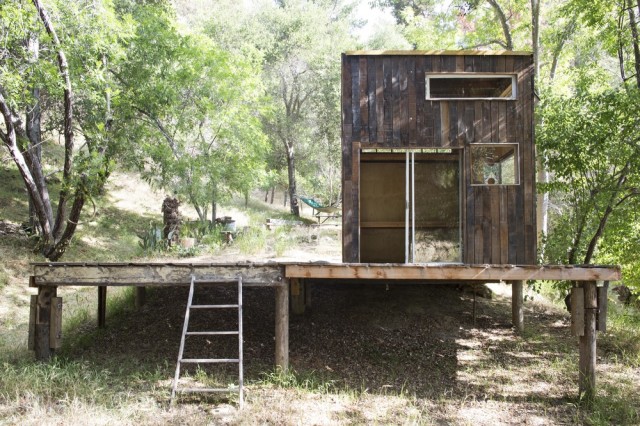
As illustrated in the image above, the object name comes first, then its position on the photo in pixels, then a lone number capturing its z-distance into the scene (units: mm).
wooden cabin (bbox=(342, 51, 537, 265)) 8406
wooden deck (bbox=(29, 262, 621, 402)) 7184
